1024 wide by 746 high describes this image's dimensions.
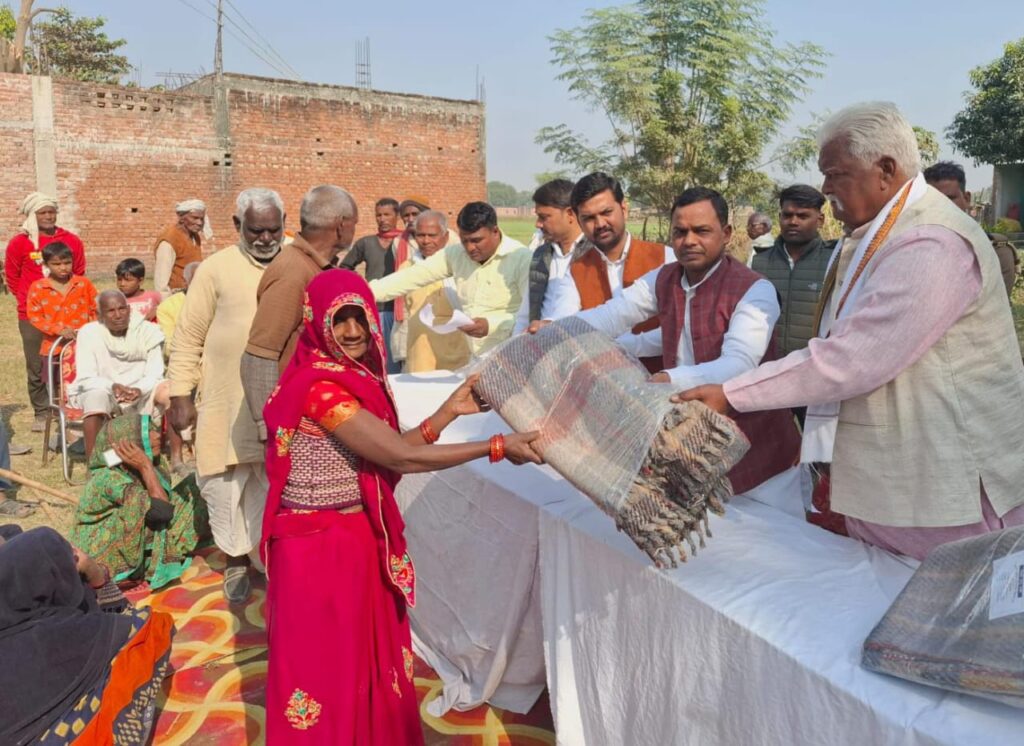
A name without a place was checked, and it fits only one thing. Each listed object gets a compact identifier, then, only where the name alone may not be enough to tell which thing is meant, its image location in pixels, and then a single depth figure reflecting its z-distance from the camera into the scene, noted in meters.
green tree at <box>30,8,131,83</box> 29.11
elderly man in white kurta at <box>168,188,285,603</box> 3.69
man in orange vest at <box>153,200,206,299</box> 7.07
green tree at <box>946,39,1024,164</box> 22.00
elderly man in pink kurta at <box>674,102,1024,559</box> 1.75
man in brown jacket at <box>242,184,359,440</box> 3.32
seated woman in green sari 4.21
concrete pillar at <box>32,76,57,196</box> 17.31
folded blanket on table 1.31
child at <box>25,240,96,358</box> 6.55
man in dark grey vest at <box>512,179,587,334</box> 4.29
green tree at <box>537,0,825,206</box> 21.75
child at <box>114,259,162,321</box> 6.73
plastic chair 5.92
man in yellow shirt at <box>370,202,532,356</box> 4.70
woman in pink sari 2.33
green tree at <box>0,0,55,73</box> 18.03
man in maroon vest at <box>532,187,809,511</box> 2.52
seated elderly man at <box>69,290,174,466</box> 5.73
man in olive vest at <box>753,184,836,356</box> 4.90
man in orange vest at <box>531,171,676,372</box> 3.60
